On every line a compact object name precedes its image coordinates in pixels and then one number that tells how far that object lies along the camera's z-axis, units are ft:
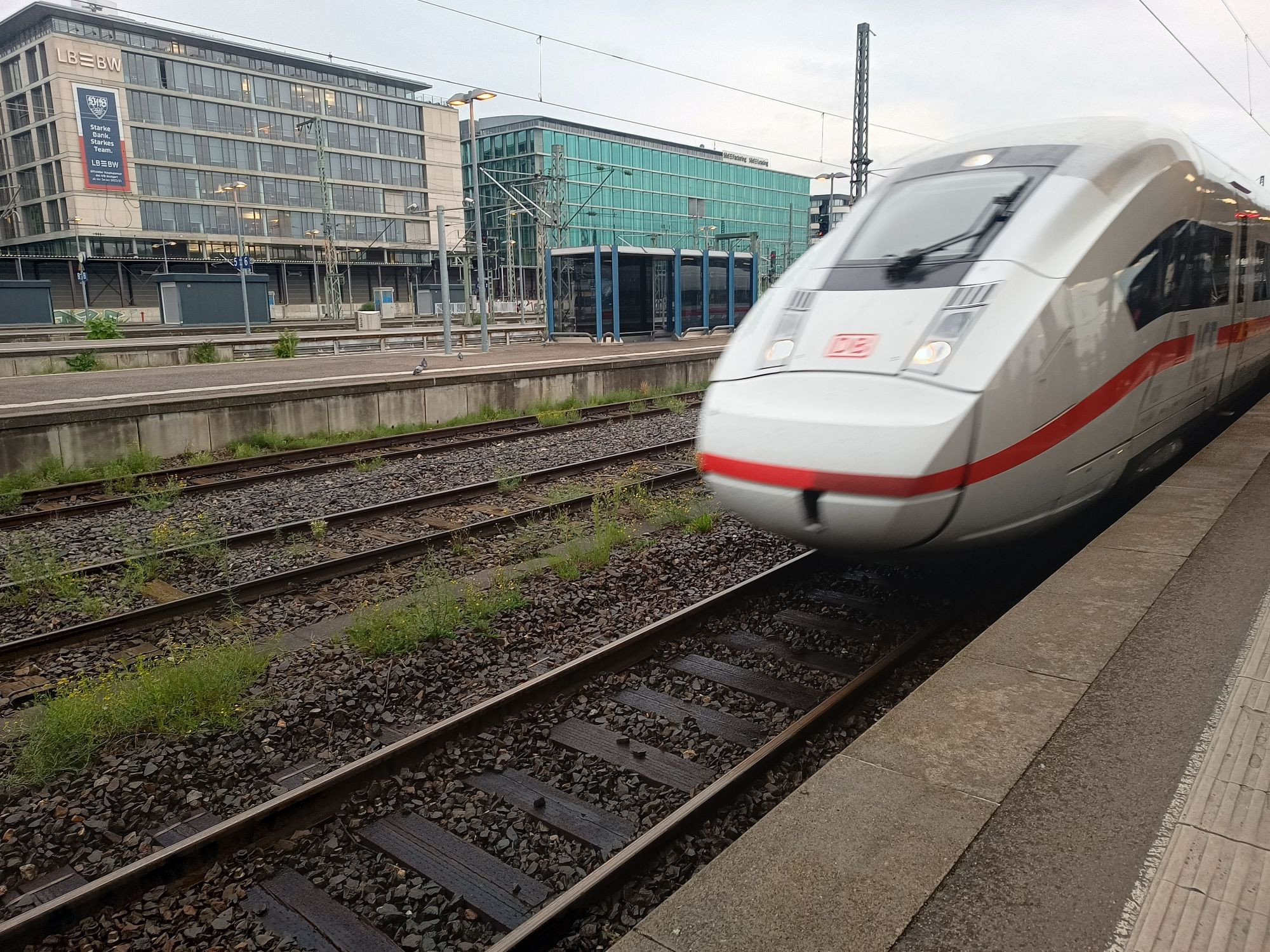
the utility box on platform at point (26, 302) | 106.32
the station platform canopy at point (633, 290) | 85.30
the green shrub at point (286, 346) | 75.56
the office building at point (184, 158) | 177.17
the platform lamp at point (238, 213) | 103.89
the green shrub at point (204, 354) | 71.05
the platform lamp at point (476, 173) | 72.90
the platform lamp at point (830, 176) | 113.99
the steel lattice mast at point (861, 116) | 84.69
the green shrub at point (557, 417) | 46.85
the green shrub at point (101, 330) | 90.17
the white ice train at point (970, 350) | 13.44
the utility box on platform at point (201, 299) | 106.52
